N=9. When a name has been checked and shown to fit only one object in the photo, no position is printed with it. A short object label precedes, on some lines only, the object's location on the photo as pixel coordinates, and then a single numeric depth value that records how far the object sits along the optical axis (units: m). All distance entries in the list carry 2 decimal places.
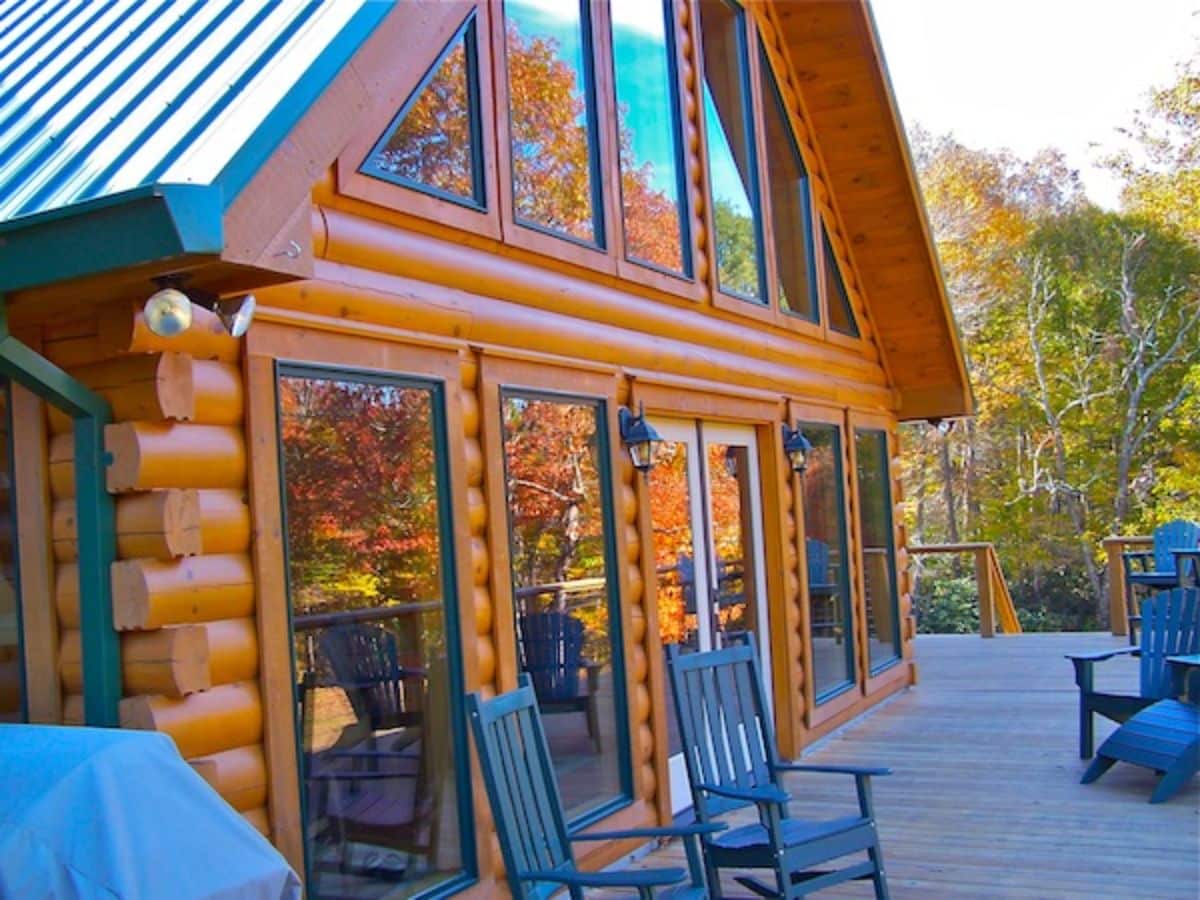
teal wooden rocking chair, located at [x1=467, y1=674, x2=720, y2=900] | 3.51
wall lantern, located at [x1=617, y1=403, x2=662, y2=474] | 5.66
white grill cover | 2.37
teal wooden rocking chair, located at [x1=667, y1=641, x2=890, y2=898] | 4.32
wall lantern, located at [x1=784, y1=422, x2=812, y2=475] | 7.77
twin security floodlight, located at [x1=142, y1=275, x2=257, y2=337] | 2.90
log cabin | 3.21
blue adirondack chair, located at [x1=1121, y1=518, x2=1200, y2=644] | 9.90
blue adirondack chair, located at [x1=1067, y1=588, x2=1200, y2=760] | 6.86
